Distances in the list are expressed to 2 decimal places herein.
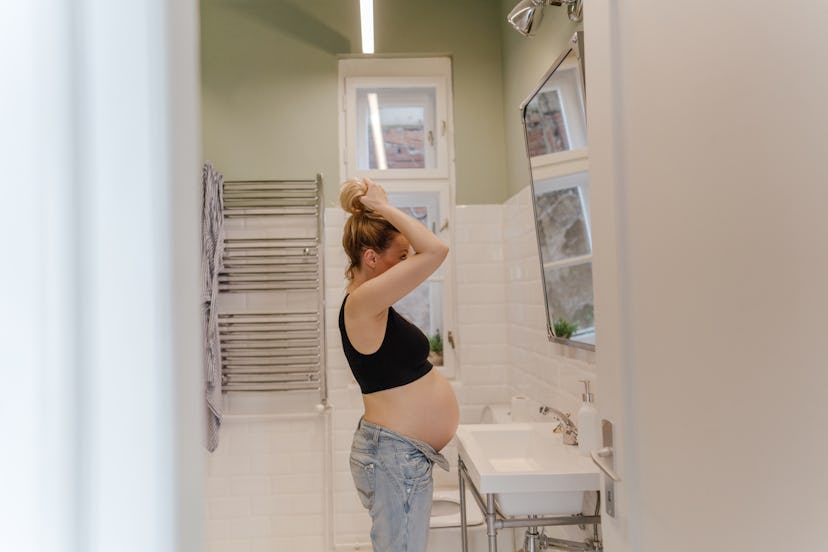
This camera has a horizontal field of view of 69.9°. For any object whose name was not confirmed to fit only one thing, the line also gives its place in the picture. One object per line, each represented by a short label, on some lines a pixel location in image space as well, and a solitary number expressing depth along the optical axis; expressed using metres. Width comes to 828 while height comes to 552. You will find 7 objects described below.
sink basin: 1.73
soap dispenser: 1.84
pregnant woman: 1.87
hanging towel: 3.13
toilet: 2.71
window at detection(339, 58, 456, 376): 3.46
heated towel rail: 3.31
